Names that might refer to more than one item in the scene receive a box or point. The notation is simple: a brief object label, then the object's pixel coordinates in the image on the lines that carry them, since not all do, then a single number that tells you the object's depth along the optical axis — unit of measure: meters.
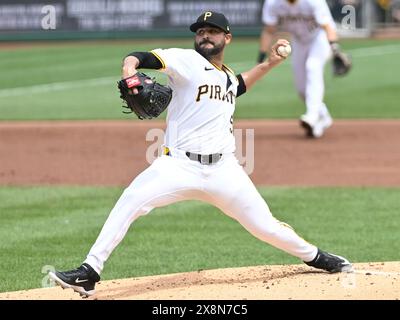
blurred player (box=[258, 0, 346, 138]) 27.05
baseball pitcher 11.98
